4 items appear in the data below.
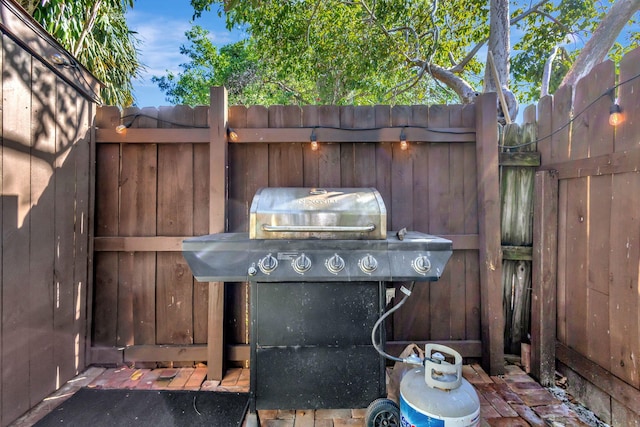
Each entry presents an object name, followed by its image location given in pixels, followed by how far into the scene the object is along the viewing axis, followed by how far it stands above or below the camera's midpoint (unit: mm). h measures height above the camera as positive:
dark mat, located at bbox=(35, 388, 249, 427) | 1602 -1169
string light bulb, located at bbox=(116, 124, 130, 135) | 2118 +632
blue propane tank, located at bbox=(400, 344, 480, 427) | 1181 -795
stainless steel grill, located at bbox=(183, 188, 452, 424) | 1475 -574
